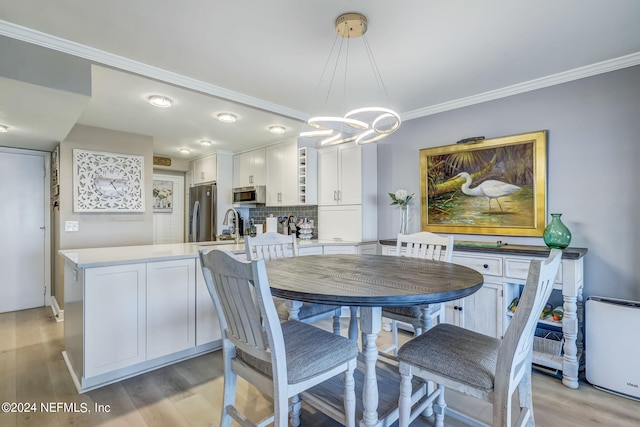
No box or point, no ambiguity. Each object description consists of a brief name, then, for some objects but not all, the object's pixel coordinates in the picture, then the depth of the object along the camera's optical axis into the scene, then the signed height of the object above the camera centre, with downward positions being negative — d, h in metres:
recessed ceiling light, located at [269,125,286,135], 3.83 +1.02
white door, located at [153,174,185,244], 5.92 +0.03
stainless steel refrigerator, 5.14 -0.03
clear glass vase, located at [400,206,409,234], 3.57 -0.10
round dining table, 1.28 -0.34
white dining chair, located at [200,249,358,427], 1.19 -0.60
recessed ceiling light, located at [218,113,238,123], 3.35 +1.02
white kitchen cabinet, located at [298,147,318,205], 4.12 +0.46
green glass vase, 2.39 -0.18
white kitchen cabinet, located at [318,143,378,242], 3.71 +0.23
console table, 2.27 -0.67
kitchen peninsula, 2.19 -0.76
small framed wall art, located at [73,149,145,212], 3.58 +0.36
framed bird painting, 2.78 +0.24
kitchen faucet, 3.48 -0.29
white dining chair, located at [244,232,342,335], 2.08 -0.34
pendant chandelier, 1.89 +1.11
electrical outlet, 3.51 -0.15
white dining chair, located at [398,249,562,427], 1.17 -0.62
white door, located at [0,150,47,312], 3.94 -0.22
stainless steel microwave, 4.74 +0.26
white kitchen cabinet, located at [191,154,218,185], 5.23 +0.74
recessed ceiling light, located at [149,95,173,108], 2.86 +1.02
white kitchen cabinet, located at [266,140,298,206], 4.24 +0.53
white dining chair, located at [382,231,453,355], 1.98 -0.36
